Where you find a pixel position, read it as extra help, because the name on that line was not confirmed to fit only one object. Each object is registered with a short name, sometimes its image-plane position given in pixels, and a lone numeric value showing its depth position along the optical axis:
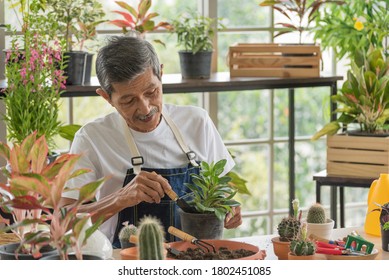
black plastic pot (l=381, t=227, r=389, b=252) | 3.50
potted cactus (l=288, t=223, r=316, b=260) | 3.11
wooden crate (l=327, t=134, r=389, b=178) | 5.66
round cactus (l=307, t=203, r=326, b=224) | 3.61
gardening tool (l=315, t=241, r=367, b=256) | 3.26
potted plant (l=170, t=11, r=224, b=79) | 6.05
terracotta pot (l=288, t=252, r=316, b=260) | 3.10
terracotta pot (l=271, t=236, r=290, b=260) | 3.36
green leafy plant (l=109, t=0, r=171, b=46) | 6.05
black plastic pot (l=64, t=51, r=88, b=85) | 5.57
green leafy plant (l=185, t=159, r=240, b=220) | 3.31
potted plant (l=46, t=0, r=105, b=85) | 5.58
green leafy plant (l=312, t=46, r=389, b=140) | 5.67
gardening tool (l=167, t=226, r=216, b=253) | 3.11
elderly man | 3.85
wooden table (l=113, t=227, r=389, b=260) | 3.42
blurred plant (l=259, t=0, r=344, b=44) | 6.35
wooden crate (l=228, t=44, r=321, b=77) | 6.20
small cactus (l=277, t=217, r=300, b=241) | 3.39
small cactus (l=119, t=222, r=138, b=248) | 3.34
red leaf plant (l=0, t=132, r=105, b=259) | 1.91
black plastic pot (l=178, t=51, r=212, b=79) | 6.04
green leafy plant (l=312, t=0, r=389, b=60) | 6.76
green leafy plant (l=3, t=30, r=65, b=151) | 5.21
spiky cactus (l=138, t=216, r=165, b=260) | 1.98
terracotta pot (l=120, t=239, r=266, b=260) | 2.96
